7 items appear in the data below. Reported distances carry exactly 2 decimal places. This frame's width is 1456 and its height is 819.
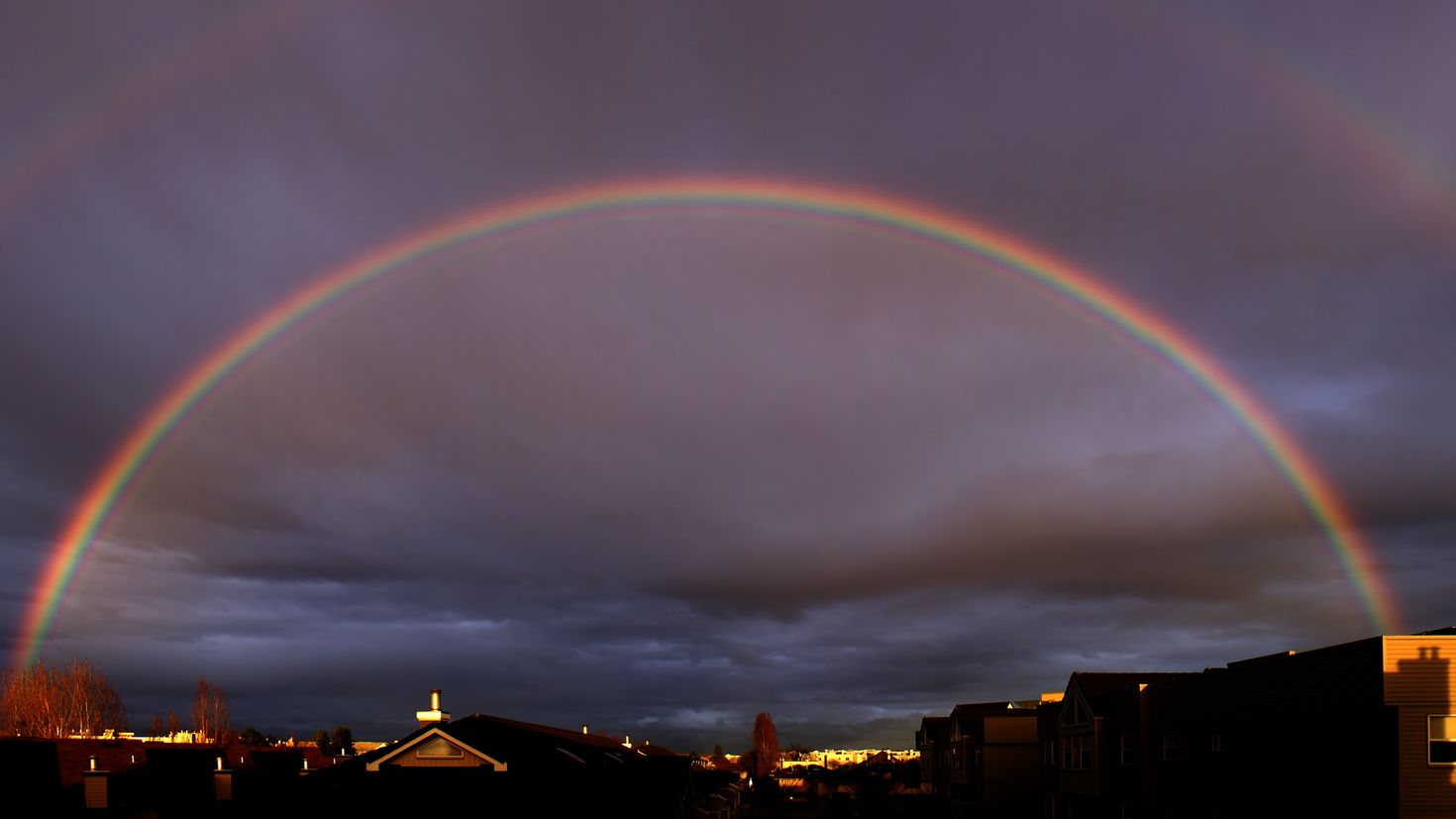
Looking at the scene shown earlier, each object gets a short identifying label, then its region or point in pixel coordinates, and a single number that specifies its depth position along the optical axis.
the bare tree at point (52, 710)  95.88
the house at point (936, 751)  94.84
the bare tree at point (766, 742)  185.12
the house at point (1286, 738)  31.50
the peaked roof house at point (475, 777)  35.28
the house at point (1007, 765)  73.56
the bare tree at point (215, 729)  113.19
